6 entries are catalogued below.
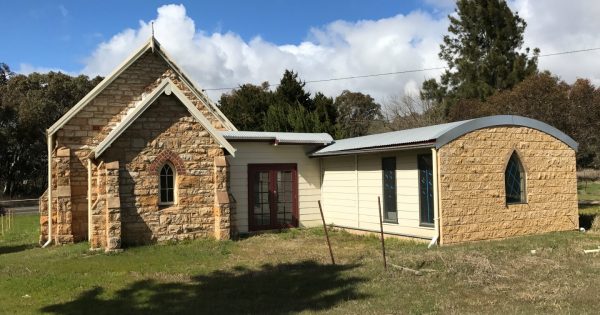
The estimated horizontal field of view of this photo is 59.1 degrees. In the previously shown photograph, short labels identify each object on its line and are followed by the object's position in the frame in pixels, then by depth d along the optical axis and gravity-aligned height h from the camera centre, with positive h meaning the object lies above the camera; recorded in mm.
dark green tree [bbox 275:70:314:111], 38031 +6024
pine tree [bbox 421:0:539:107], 43812 +10048
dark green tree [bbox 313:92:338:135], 35250 +4445
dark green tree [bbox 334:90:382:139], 55656 +7474
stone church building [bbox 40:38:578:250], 14102 -52
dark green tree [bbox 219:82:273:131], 39375 +5137
